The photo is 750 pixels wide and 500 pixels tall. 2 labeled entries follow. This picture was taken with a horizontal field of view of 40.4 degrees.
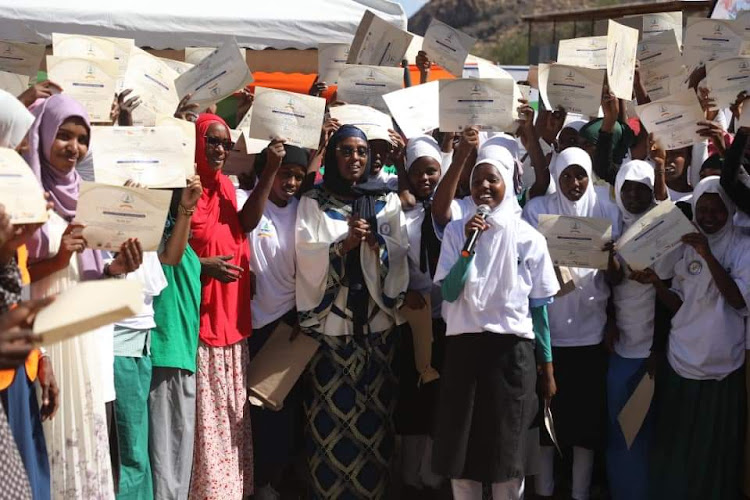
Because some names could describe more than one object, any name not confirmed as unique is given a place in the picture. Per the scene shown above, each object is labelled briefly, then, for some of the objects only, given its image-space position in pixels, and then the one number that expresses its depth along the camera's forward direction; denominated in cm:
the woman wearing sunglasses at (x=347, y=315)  524
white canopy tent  869
